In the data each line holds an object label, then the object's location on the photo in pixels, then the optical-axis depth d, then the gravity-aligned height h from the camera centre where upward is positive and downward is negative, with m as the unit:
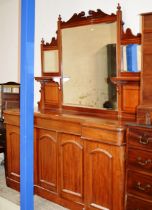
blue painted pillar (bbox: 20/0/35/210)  3.08 -0.10
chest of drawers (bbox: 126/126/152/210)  2.40 -0.60
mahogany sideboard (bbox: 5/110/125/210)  2.67 -0.65
